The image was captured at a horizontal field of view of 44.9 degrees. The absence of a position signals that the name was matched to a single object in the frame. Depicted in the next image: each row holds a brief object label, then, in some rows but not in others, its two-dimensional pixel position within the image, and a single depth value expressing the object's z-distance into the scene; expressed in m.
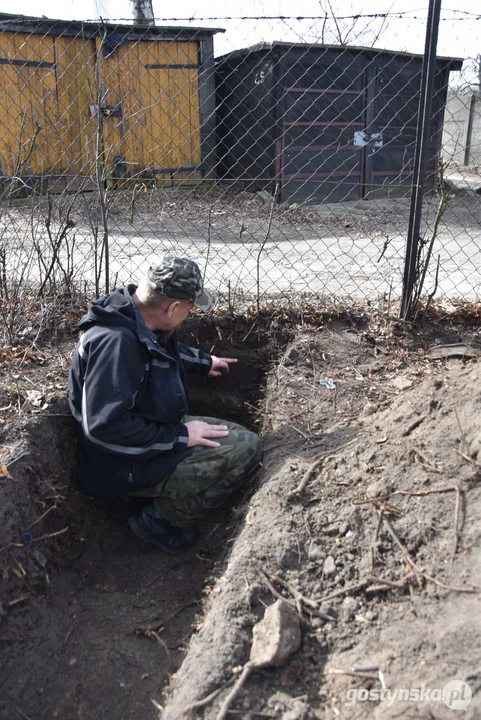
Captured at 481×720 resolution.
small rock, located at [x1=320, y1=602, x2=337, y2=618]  2.09
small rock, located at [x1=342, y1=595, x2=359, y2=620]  2.07
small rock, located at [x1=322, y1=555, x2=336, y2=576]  2.23
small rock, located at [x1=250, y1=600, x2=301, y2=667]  1.91
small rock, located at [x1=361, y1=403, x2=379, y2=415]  3.08
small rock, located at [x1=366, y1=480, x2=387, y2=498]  2.46
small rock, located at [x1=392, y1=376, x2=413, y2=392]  3.24
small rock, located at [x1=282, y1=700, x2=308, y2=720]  1.76
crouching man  2.56
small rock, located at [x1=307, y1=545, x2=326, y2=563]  2.31
